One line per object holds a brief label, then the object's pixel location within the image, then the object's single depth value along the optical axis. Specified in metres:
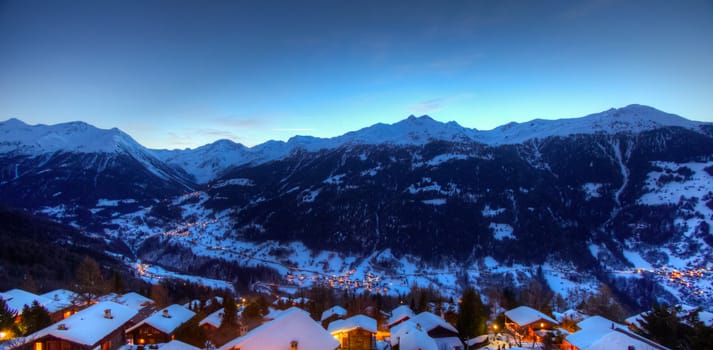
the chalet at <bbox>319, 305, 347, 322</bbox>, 68.25
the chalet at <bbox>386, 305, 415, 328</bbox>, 62.42
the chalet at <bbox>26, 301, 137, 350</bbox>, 39.47
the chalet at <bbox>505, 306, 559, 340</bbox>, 58.53
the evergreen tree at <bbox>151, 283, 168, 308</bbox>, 77.94
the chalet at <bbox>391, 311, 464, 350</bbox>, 53.66
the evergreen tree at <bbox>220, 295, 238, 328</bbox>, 55.41
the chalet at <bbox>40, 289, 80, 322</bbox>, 56.47
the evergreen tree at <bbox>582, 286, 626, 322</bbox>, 72.38
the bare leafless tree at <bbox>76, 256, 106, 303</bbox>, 76.00
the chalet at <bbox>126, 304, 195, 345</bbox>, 53.56
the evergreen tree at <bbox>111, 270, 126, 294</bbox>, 81.62
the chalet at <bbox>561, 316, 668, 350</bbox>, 35.59
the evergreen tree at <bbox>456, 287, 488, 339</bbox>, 55.44
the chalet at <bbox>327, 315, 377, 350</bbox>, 49.44
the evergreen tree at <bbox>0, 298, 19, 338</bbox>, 42.22
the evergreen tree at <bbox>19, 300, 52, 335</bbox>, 43.78
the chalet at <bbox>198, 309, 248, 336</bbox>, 56.84
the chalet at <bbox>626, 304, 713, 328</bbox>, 47.12
